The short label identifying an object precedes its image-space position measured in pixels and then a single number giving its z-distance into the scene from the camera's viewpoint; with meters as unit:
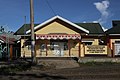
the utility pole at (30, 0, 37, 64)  13.41
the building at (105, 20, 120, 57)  18.38
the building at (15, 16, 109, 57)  19.19
